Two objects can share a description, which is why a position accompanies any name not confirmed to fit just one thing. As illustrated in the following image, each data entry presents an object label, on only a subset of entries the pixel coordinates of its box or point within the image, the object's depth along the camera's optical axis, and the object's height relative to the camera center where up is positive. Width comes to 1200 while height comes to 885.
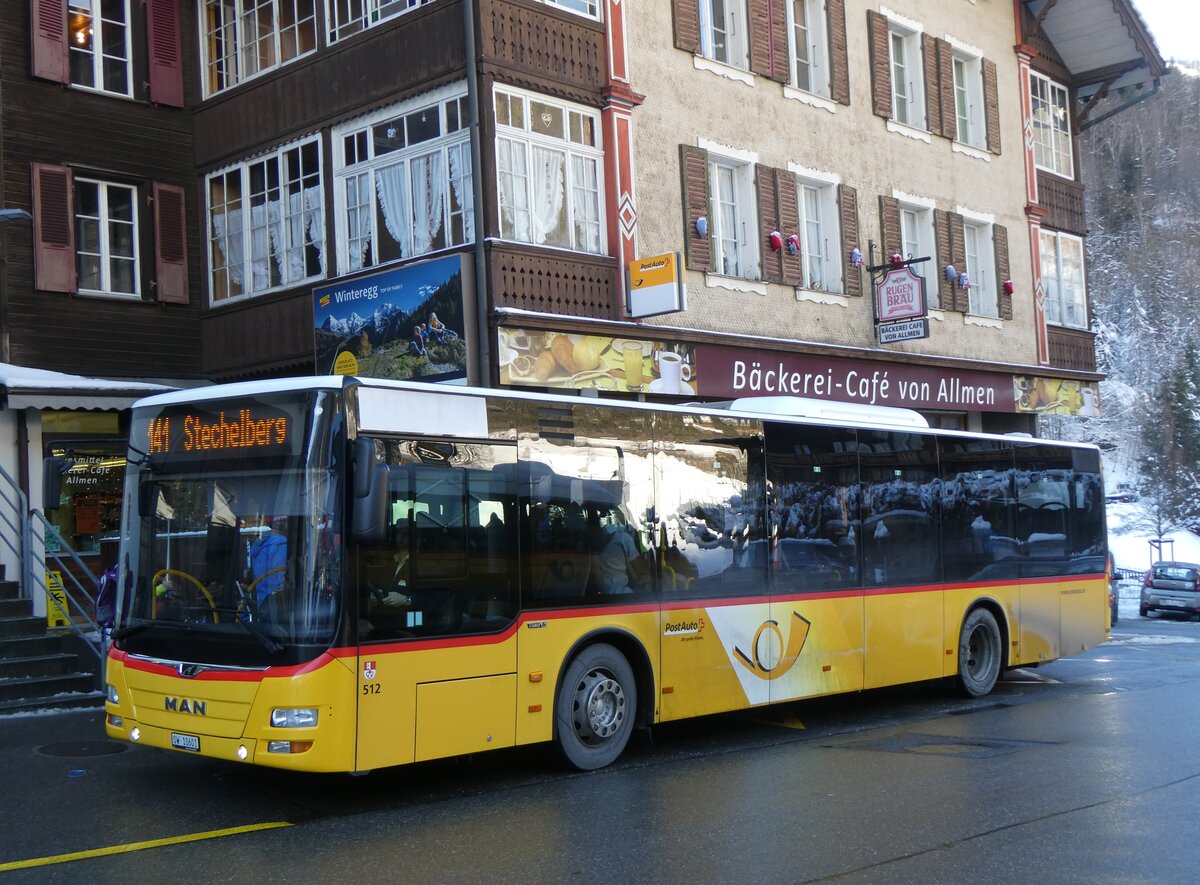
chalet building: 16.22 +4.58
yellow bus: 8.01 -0.36
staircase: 12.29 -1.19
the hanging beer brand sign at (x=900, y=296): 20.95 +3.27
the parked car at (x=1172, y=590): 30.47 -2.48
